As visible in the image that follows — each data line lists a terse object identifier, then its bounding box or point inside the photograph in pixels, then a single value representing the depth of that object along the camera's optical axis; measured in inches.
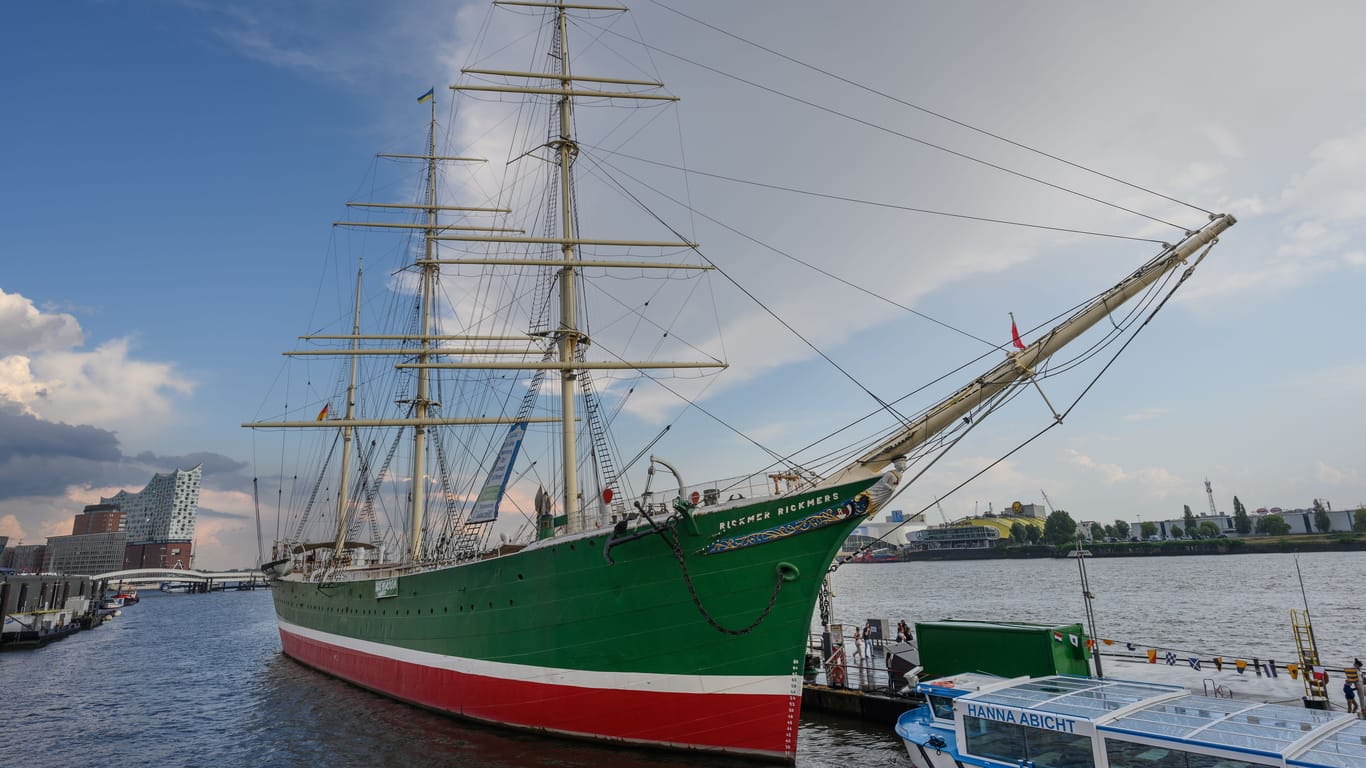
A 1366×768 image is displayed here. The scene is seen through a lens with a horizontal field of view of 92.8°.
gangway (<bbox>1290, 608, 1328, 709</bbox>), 481.4
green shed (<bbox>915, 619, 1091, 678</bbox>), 539.2
